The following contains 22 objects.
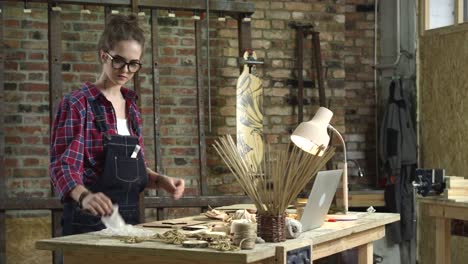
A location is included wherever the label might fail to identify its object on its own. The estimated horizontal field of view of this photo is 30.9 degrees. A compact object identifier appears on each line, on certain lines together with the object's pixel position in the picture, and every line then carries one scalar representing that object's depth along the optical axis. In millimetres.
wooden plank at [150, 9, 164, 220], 5891
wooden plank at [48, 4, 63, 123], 5609
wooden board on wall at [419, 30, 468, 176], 6688
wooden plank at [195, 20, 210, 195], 5969
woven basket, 2977
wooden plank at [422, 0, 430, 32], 7047
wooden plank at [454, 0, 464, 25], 6777
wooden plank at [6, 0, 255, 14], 5793
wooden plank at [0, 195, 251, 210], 5414
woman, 3346
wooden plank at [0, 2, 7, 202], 5478
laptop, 3283
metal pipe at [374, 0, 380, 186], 7387
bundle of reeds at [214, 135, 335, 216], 3035
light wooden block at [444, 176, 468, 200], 5051
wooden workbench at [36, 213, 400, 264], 2732
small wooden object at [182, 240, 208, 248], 2811
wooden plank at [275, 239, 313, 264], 2812
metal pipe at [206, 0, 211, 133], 6364
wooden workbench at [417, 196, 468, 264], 4914
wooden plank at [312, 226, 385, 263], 3266
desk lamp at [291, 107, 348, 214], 3619
